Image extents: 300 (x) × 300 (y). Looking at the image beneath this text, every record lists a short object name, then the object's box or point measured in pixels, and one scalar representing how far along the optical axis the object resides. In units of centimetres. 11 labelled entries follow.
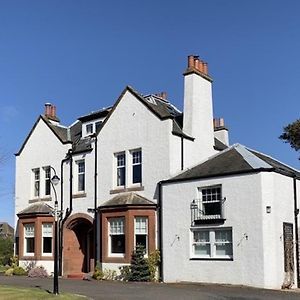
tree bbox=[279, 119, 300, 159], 3534
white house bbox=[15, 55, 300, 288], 2358
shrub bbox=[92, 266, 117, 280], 2812
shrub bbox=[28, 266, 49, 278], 3164
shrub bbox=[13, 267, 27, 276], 3300
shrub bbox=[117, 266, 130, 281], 2716
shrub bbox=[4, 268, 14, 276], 3319
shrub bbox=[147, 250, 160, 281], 2659
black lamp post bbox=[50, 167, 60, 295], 1968
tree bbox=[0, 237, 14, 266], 4600
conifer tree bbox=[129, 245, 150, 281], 2650
